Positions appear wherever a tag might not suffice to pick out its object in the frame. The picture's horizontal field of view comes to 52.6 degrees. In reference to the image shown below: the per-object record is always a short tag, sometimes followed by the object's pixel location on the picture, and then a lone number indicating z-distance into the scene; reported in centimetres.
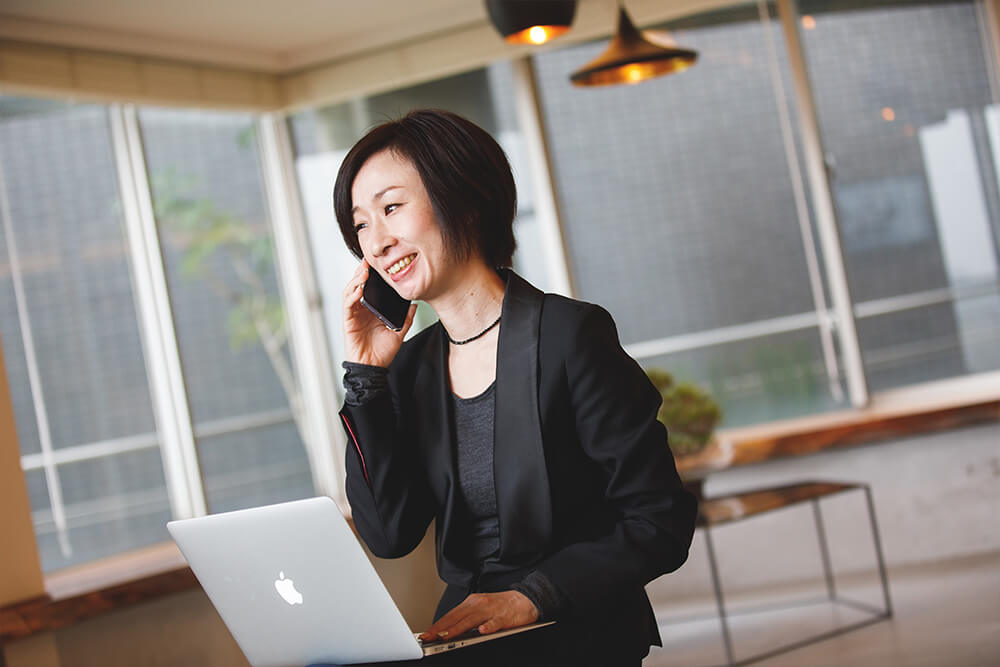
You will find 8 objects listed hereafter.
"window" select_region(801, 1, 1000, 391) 411
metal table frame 307
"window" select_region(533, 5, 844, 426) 419
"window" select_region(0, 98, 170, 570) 373
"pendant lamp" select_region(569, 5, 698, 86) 296
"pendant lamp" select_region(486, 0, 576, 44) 273
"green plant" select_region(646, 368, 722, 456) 323
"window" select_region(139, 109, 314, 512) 420
